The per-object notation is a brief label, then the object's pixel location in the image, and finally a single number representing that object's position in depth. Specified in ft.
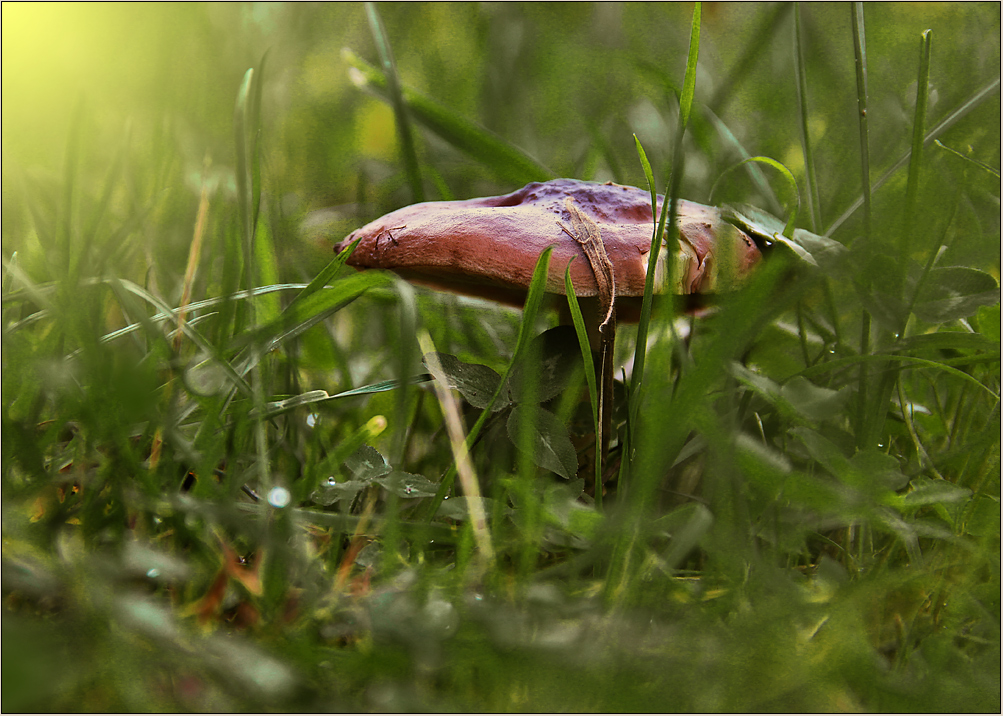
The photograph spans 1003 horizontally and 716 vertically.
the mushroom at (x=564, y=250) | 1.84
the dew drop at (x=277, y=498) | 1.76
